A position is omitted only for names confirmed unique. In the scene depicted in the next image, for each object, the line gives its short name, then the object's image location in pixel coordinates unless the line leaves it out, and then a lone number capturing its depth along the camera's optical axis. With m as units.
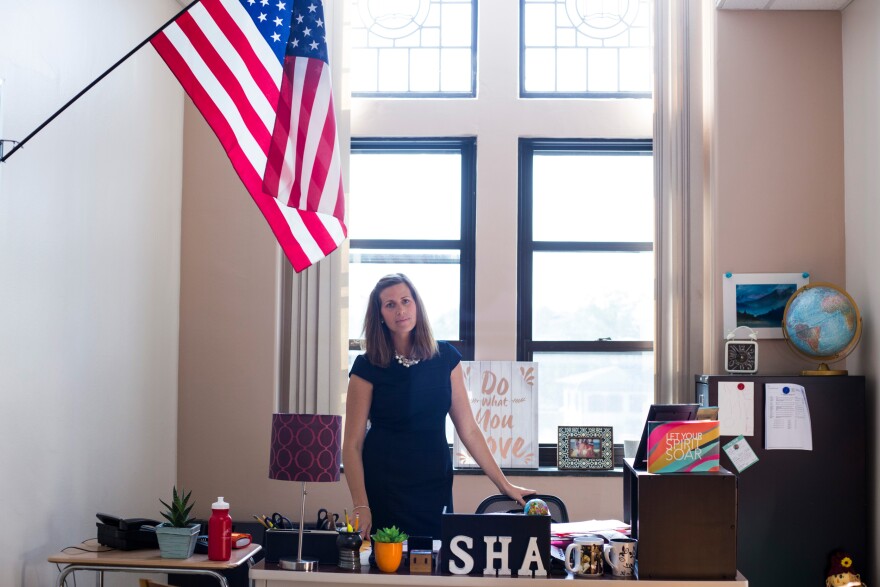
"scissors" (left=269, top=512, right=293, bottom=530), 3.07
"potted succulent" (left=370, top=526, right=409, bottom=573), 2.71
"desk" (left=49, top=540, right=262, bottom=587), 3.16
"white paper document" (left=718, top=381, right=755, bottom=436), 4.12
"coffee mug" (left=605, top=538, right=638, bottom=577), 2.70
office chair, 3.57
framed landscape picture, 4.46
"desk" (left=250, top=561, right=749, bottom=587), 2.65
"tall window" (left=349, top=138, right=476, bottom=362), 5.04
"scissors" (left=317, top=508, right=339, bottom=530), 2.95
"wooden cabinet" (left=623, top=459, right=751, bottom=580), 2.68
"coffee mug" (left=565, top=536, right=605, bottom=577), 2.70
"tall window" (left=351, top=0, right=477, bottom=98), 5.13
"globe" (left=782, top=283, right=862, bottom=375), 4.15
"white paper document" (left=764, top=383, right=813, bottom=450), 4.09
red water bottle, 3.21
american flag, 2.92
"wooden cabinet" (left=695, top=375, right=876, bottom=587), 4.07
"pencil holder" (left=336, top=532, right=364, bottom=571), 2.75
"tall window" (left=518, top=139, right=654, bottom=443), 4.97
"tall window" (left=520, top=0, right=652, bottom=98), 5.11
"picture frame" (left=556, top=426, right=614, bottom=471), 4.77
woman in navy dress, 3.40
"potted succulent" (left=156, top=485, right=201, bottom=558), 3.22
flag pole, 2.75
